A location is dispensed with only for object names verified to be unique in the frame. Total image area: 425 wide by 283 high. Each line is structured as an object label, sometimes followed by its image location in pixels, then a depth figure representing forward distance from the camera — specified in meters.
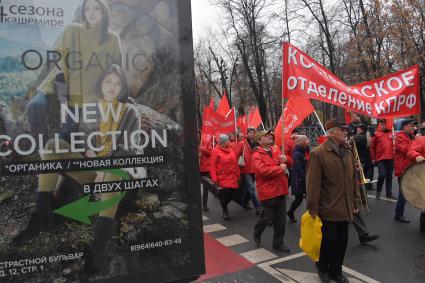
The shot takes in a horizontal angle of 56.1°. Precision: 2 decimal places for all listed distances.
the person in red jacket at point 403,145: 7.15
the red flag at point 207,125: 11.22
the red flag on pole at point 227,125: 11.25
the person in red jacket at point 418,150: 5.90
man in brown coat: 4.20
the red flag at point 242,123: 14.46
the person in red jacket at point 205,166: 9.04
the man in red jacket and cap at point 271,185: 5.58
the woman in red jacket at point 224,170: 7.93
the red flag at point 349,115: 8.62
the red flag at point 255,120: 13.84
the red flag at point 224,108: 12.90
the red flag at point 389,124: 8.52
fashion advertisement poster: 1.86
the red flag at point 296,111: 8.08
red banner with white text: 5.59
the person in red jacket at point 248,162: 8.59
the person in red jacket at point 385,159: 8.92
